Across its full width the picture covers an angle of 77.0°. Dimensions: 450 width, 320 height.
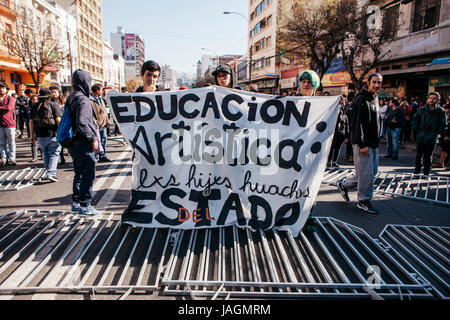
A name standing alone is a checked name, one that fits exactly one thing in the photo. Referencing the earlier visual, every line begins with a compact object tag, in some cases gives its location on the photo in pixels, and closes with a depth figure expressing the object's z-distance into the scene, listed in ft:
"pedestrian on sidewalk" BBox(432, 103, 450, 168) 26.23
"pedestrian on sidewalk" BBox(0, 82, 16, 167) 22.82
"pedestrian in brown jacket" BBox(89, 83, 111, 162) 22.33
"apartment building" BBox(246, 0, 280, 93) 135.64
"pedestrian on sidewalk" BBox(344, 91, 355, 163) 26.68
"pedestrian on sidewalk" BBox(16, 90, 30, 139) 41.79
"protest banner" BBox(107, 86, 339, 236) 11.66
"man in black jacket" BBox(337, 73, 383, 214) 14.38
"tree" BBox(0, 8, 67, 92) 76.38
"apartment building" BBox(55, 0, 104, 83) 169.52
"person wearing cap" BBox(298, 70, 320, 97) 13.10
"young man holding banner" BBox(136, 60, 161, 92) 13.44
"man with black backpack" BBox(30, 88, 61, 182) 19.85
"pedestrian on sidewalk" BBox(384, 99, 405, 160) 29.40
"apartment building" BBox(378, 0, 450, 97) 54.19
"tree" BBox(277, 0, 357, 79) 60.75
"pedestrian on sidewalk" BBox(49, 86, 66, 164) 24.27
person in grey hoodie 13.37
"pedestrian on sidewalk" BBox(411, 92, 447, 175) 21.65
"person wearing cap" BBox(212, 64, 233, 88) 14.93
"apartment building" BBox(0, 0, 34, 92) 85.93
